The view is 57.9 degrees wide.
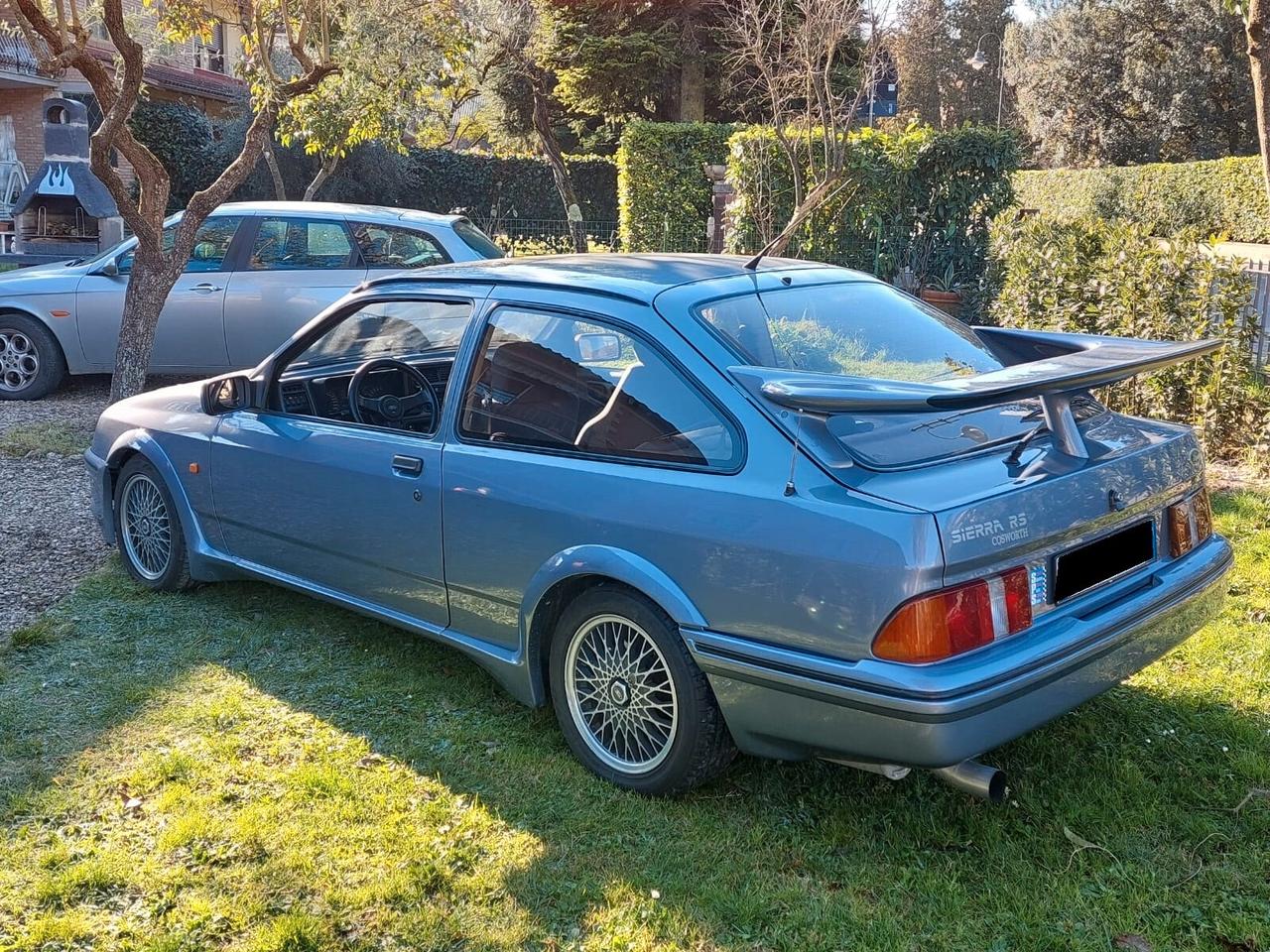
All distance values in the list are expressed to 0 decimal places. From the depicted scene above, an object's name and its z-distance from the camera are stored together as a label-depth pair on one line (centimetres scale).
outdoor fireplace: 1623
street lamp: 5172
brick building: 2561
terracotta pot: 1166
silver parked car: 966
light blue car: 297
